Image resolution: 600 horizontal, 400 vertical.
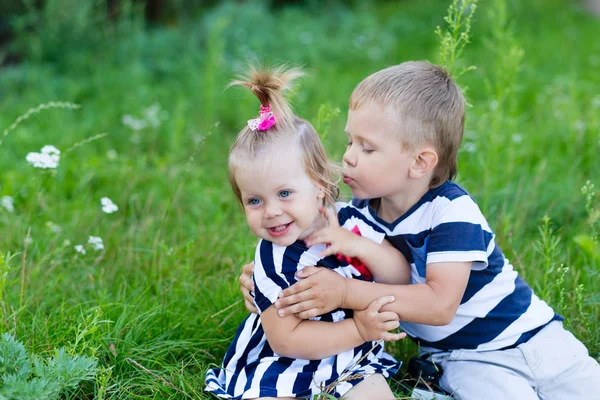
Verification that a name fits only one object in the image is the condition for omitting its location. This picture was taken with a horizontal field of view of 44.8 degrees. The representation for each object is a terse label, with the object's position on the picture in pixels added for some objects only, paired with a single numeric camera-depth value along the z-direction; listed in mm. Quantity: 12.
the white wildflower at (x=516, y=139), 3785
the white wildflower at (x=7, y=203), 3330
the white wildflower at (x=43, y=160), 2738
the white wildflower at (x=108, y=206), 2923
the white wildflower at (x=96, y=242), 2889
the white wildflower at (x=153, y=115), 4695
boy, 2176
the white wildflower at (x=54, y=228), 3271
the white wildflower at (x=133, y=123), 4648
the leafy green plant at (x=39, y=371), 1901
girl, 2100
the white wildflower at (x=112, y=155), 4241
